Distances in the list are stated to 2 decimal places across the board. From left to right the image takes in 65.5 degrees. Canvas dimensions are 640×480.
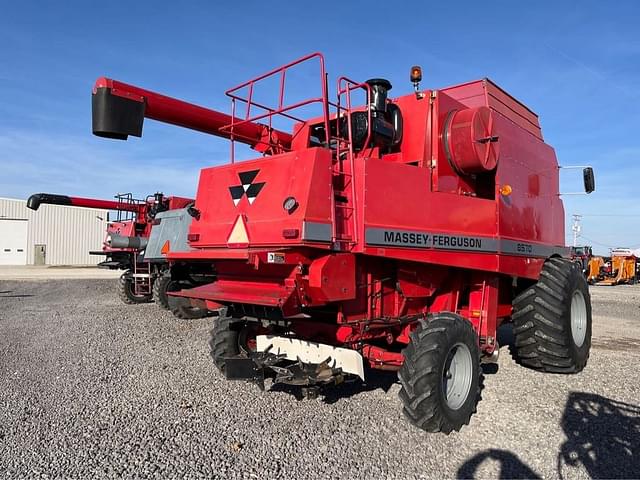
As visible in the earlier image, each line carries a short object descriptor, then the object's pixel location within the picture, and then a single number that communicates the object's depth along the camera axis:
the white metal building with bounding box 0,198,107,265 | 41.12
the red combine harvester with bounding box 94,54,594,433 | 4.29
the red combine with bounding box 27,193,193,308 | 13.27
